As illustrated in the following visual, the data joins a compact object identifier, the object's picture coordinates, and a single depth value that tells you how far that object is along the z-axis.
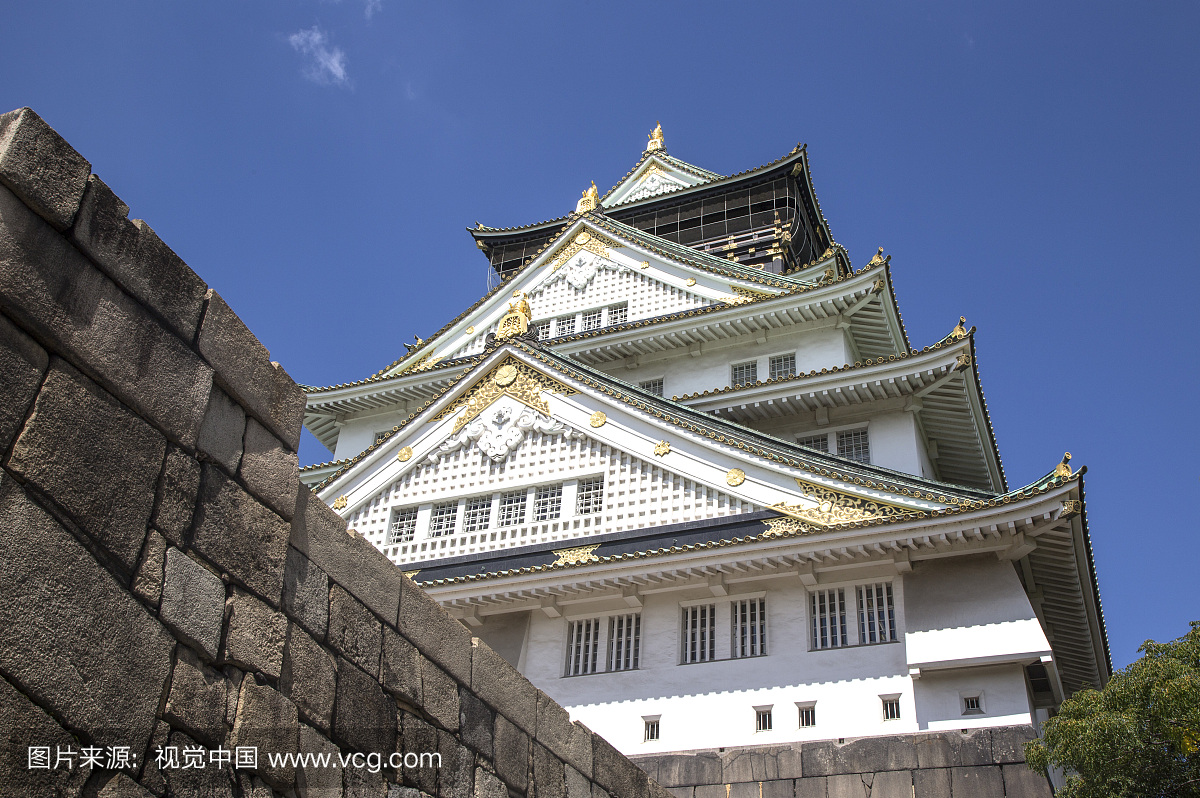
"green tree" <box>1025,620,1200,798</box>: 9.90
